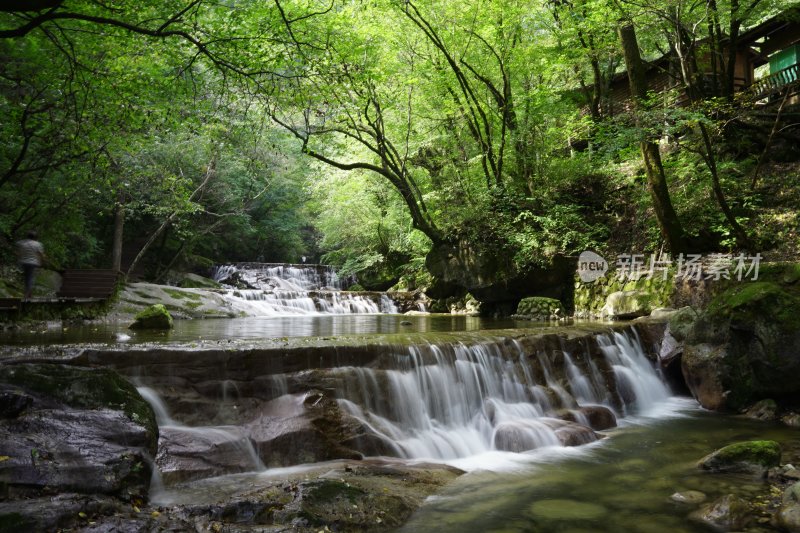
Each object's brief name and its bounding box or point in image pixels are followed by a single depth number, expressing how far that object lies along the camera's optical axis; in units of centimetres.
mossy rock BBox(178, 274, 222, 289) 2394
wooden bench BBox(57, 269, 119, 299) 1334
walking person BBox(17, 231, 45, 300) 1120
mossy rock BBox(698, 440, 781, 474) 502
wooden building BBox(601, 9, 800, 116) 1691
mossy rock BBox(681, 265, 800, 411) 757
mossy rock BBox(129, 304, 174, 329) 1055
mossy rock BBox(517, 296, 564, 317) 1552
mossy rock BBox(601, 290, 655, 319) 1277
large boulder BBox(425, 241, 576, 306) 1608
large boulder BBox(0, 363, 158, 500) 359
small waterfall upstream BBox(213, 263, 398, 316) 1853
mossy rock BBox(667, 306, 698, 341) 958
